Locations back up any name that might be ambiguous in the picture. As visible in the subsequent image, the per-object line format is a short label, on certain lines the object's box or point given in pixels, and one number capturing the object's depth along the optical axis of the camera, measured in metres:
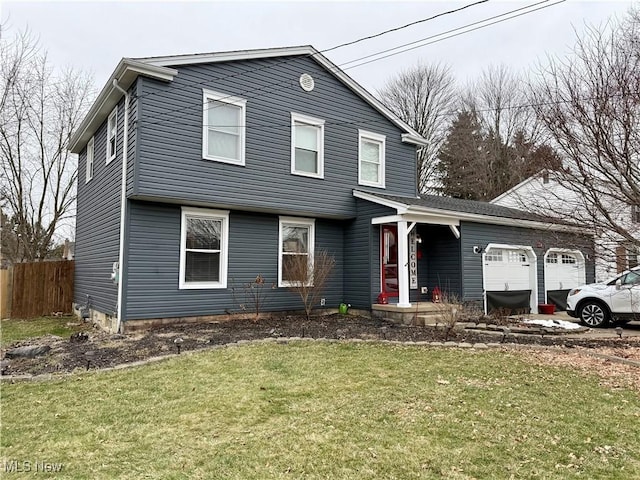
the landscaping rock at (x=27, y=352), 6.86
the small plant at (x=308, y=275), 10.58
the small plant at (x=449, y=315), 8.24
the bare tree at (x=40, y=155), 17.95
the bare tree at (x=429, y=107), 29.00
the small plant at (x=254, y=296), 10.50
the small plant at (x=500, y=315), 10.31
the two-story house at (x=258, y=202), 9.21
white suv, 9.95
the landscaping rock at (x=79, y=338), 8.20
